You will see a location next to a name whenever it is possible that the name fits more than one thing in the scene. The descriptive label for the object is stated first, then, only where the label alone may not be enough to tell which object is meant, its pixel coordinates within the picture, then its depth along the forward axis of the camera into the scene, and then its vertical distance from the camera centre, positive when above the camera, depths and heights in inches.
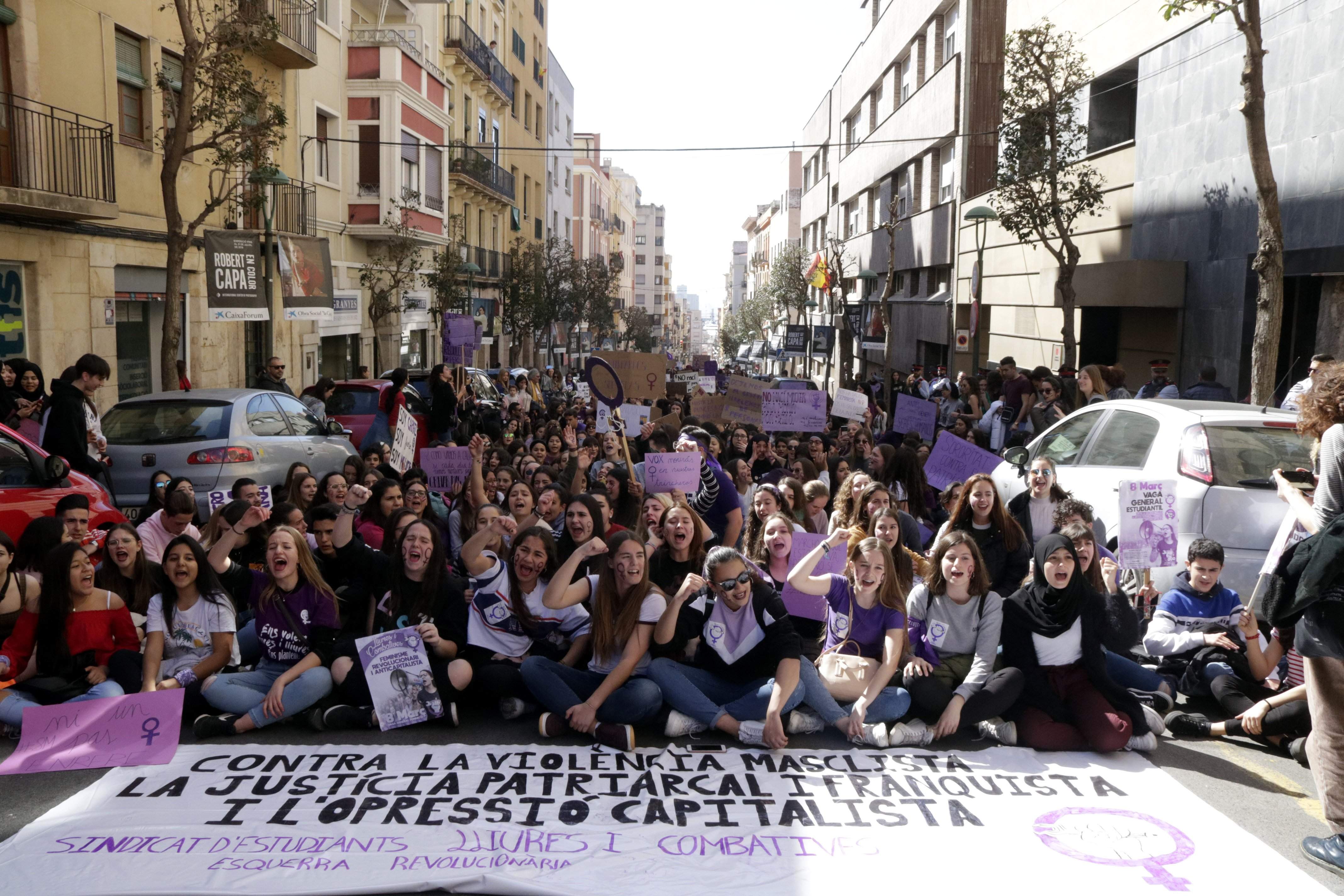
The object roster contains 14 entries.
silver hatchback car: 434.0 -44.4
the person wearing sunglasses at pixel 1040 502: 326.3 -46.4
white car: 289.3 -33.6
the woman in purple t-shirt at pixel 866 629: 252.4 -66.5
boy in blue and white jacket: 270.5 -64.1
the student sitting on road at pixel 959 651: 251.6 -70.1
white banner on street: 185.8 -85.9
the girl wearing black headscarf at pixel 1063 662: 247.0 -70.3
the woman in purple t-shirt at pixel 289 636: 256.4 -70.8
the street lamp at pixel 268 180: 697.6 +87.5
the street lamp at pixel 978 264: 817.5 +59.1
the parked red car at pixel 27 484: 323.9 -46.0
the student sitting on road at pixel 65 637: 253.3 -69.1
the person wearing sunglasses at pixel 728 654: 251.6 -70.3
